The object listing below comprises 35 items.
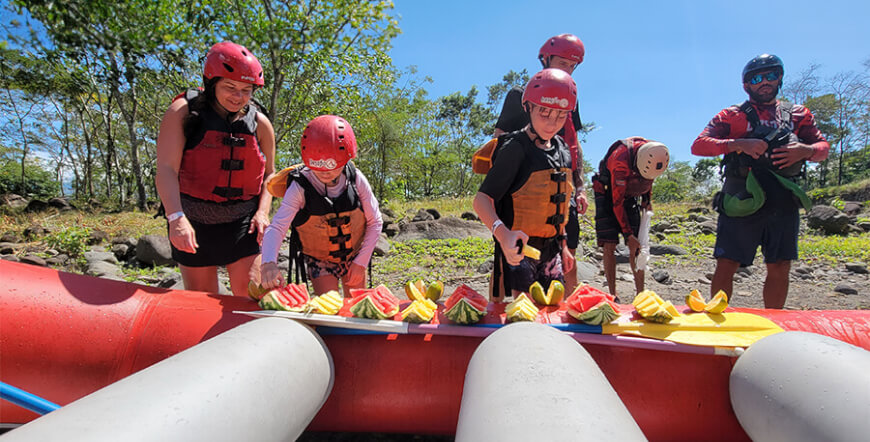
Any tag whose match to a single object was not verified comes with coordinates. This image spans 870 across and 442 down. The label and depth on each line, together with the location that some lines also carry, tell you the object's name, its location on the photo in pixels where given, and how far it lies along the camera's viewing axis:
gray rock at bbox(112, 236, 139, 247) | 7.73
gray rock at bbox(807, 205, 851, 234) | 10.06
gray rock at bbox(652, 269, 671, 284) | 5.86
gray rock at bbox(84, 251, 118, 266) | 6.65
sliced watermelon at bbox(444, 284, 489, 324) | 1.80
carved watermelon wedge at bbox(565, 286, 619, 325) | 1.73
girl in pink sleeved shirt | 2.22
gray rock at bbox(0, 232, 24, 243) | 8.33
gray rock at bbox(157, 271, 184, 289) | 5.11
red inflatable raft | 1.69
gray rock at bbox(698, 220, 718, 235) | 10.37
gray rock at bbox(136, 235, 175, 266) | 6.70
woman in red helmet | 2.32
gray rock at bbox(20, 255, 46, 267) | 5.96
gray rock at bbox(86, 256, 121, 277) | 5.84
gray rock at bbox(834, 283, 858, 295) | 5.07
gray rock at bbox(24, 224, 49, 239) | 8.62
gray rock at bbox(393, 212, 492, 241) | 9.32
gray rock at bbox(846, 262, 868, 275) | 6.06
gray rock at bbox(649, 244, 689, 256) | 7.70
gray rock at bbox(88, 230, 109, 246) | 8.46
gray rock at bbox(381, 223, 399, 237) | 9.67
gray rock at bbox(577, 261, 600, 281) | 6.03
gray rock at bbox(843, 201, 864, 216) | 13.18
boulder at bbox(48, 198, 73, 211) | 15.06
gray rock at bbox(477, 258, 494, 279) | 6.18
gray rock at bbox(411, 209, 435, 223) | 11.31
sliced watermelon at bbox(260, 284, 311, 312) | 1.84
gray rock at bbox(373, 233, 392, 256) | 7.38
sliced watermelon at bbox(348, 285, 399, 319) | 1.81
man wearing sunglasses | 3.04
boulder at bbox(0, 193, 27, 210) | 15.65
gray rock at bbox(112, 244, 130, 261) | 7.27
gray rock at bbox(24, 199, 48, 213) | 13.77
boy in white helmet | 3.44
